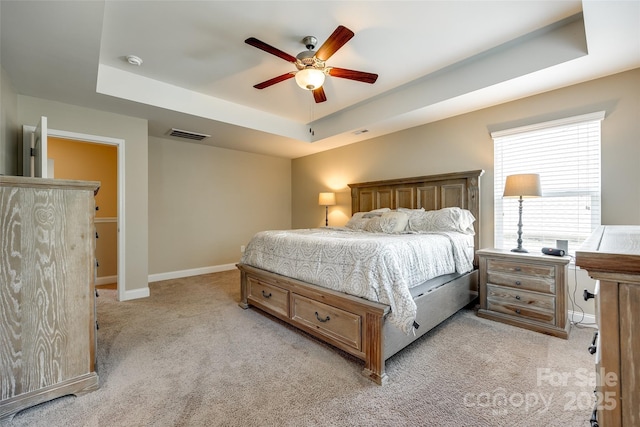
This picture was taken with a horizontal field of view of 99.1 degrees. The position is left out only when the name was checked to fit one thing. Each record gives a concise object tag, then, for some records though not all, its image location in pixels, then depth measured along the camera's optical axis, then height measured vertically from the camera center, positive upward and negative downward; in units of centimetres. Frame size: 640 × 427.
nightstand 245 -74
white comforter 189 -41
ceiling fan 211 +131
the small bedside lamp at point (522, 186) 267 +27
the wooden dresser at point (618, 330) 57 -25
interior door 203 +51
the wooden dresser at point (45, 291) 153 -46
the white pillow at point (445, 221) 321 -9
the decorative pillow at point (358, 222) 386 -12
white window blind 271 +36
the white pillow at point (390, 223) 333 -12
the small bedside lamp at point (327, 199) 510 +27
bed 187 -64
